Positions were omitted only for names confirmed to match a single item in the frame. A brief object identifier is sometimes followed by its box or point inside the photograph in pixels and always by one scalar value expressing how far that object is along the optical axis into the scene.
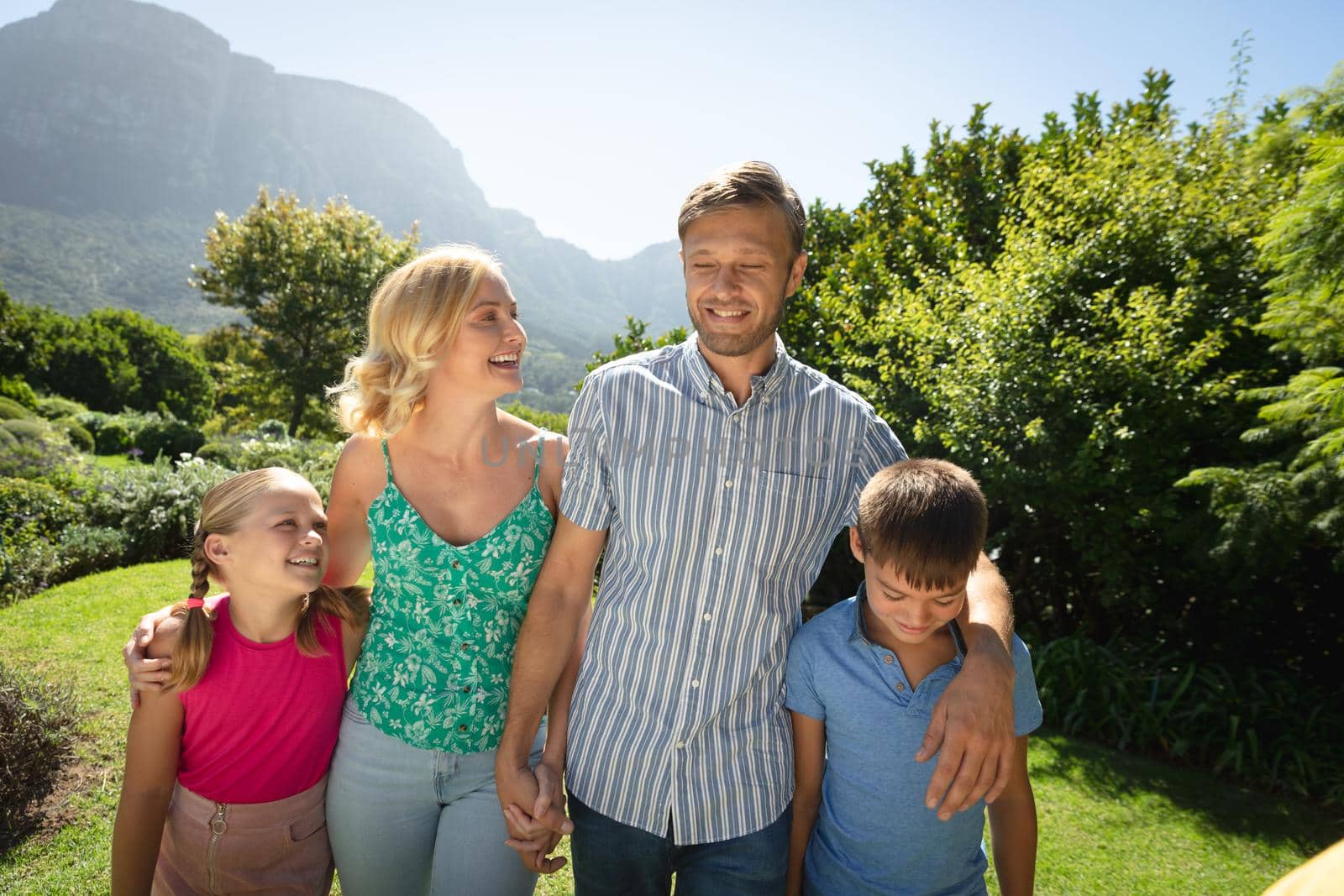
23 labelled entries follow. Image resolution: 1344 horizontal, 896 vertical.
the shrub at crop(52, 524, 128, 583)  8.55
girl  2.04
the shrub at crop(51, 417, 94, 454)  21.75
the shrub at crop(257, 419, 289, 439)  16.81
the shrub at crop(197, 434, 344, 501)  12.14
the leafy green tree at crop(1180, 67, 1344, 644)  3.53
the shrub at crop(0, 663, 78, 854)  4.00
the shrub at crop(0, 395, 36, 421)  20.34
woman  2.01
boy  1.76
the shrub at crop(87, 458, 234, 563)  9.52
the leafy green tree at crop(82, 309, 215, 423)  47.44
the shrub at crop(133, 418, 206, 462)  21.48
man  1.84
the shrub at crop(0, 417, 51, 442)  12.90
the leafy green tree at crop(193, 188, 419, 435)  20.41
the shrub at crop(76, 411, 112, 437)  25.55
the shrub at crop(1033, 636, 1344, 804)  4.90
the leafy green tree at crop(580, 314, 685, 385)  7.70
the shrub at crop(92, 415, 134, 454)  24.70
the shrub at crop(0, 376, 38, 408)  26.91
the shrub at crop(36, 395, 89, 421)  27.22
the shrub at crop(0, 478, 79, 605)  7.75
